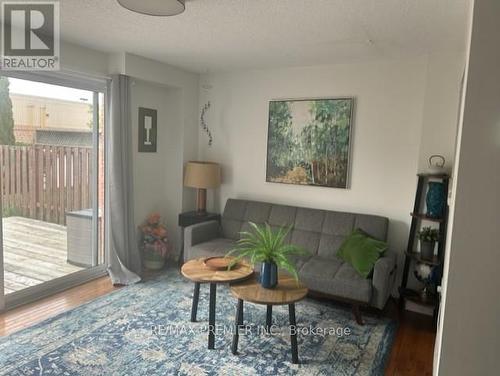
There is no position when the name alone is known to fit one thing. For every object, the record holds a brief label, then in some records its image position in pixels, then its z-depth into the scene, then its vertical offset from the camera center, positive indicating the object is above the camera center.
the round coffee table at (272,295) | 2.35 -0.93
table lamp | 4.23 -0.27
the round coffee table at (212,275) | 2.58 -0.89
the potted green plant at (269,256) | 2.51 -0.70
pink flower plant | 4.23 -1.02
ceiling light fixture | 2.11 +0.88
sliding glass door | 3.14 -0.35
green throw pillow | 3.10 -0.80
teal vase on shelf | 3.09 -0.29
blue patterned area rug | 2.34 -1.39
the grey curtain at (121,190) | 3.70 -0.43
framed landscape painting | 3.80 +0.20
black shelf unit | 3.08 -0.69
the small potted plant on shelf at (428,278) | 3.11 -0.99
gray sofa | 3.01 -0.88
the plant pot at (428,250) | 3.12 -0.74
